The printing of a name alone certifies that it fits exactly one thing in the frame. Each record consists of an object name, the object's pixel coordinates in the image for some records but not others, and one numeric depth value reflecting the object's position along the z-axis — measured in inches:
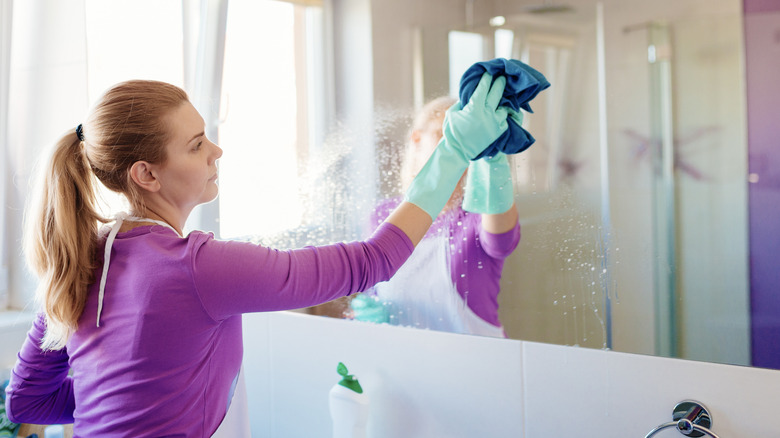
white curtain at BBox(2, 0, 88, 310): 67.8
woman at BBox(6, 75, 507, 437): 32.5
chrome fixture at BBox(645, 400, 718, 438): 35.9
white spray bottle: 47.7
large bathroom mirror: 34.9
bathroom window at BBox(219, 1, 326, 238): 51.9
